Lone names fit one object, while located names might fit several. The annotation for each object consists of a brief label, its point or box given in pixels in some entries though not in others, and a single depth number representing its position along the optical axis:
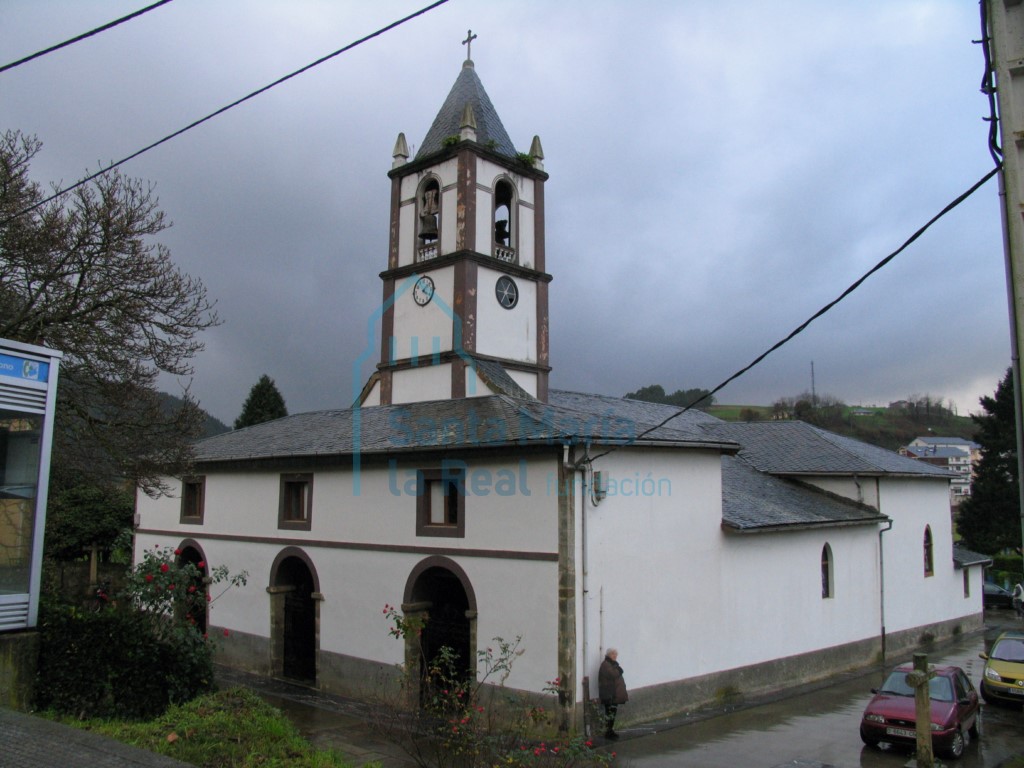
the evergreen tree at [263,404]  45.66
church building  14.41
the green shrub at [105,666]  9.58
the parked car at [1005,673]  16.98
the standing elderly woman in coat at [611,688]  13.40
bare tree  15.10
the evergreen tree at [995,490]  42.53
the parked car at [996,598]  37.38
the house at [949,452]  105.75
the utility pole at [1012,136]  5.25
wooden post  11.76
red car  13.14
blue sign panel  9.85
